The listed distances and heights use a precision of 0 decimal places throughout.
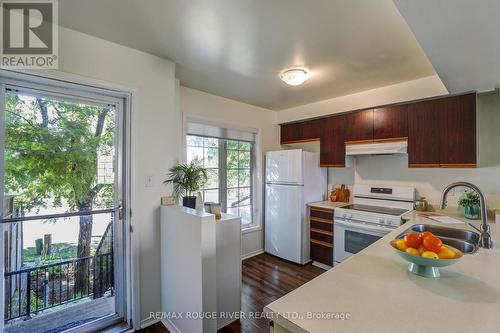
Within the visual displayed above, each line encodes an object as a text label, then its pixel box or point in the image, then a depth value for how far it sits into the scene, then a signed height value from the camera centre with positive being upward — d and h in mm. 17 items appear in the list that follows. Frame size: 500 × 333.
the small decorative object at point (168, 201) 2176 -303
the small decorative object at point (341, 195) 3508 -407
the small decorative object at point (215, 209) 2154 -378
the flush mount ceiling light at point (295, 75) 2322 +954
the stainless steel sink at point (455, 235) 1481 -515
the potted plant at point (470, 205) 2303 -386
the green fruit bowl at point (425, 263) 997 -428
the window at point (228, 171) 3230 -32
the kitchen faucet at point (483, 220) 1376 -320
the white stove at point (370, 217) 2662 -586
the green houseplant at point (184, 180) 2246 -107
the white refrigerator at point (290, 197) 3307 -436
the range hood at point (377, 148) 2746 +257
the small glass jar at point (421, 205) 2779 -447
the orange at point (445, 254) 1027 -387
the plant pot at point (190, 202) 2176 -313
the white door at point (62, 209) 1656 -318
